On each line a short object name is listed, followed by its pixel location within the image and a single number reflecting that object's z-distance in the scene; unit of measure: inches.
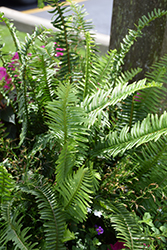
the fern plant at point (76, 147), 45.3
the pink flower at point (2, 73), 75.3
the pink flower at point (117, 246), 49.8
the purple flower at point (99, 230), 50.9
